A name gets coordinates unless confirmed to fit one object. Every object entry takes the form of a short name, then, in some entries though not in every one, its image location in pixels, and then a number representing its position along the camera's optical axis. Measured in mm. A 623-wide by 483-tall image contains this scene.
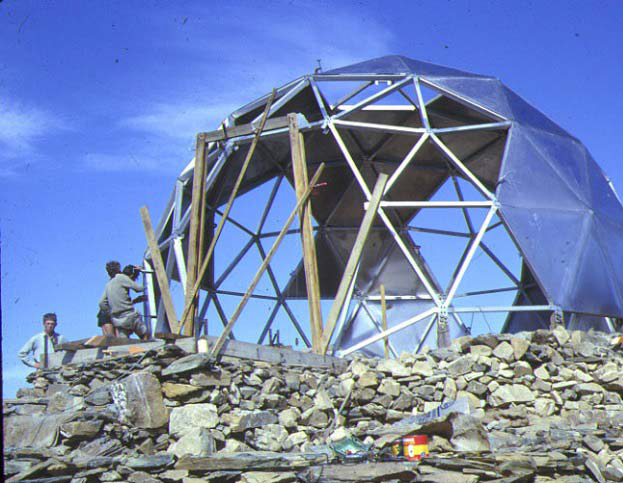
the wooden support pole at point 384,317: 16294
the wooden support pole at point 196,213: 14734
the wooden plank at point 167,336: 11695
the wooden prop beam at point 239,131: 15680
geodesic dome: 17016
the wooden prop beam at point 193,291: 13781
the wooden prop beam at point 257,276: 11625
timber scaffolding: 12303
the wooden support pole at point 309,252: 14125
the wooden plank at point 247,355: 11914
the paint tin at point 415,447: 9602
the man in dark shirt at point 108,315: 13969
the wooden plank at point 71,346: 12984
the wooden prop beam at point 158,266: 14594
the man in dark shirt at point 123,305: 13727
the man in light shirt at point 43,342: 13531
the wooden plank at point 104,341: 12906
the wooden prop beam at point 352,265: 13867
